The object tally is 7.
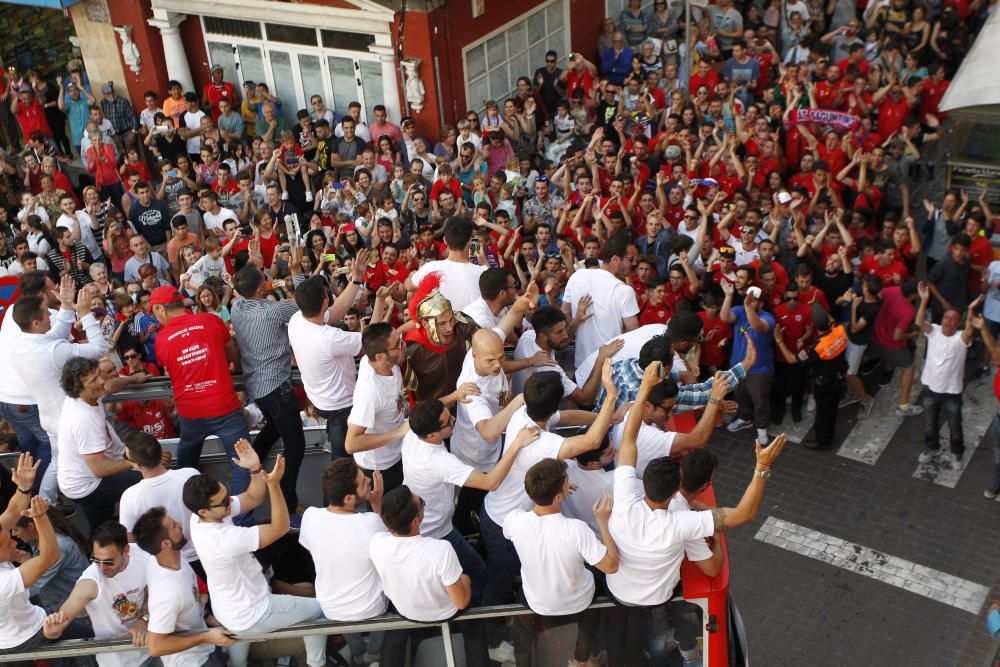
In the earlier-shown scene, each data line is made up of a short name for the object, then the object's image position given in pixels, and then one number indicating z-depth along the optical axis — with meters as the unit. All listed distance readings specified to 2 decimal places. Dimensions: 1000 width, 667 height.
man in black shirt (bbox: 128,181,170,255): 13.23
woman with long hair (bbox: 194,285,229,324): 8.13
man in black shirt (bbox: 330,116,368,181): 14.74
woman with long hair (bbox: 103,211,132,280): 12.45
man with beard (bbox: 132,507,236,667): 5.29
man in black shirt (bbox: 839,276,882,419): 9.79
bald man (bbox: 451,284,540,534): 5.97
